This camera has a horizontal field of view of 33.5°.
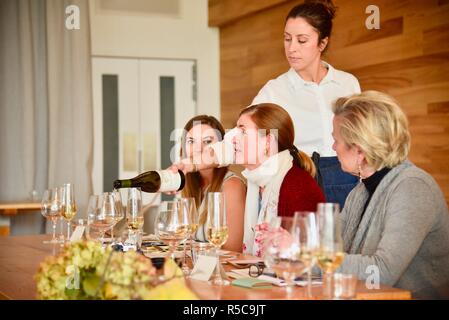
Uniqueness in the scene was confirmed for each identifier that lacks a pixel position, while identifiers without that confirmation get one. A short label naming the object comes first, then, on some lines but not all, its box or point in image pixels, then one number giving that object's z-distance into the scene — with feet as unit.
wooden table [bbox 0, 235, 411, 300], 5.52
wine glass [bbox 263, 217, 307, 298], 5.09
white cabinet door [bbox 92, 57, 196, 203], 19.89
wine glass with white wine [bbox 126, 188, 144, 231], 8.13
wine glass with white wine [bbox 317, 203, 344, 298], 5.03
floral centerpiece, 4.42
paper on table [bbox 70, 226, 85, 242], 8.54
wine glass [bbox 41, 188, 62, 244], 9.11
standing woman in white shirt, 13.25
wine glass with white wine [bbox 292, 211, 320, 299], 5.04
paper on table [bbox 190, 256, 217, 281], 6.25
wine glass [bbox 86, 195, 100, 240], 7.71
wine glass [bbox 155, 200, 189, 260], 6.41
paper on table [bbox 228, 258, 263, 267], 7.29
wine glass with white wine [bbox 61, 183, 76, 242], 9.00
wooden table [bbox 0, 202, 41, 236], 17.11
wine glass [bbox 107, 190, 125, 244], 7.80
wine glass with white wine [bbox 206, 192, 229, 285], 6.29
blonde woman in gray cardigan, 6.39
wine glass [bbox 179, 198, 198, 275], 6.48
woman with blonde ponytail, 9.00
